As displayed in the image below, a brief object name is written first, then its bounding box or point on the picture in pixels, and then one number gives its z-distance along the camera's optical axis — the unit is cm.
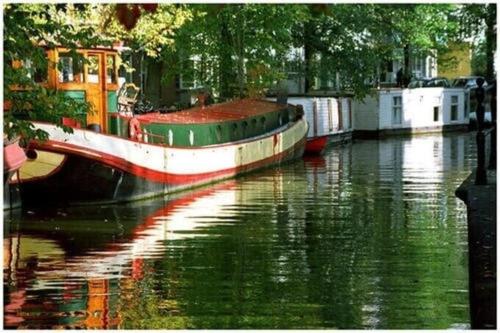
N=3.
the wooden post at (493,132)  1824
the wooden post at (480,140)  1700
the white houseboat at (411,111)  4459
